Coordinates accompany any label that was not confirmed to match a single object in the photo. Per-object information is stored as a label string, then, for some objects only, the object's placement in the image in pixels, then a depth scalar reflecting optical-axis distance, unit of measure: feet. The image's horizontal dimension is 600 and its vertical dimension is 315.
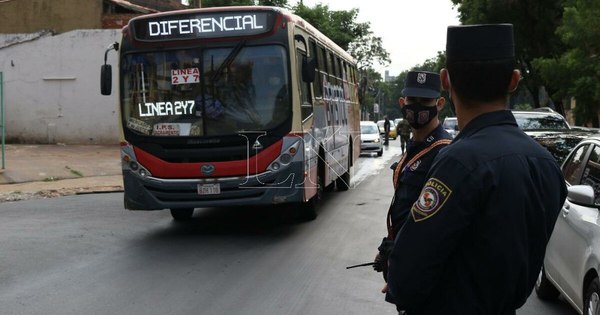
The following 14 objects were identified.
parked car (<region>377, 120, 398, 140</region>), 149.93
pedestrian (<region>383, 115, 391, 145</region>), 111.29
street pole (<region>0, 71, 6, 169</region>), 51.28
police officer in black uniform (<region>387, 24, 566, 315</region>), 6.26
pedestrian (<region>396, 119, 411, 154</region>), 79.30
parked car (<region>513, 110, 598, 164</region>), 32.78
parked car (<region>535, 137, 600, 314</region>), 14.30
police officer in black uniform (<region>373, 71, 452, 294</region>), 10.28
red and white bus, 28.68
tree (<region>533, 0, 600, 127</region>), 47.16
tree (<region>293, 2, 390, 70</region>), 145.18
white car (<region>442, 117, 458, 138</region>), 91.96
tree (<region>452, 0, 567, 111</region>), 84.69
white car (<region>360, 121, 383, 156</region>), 88.79
